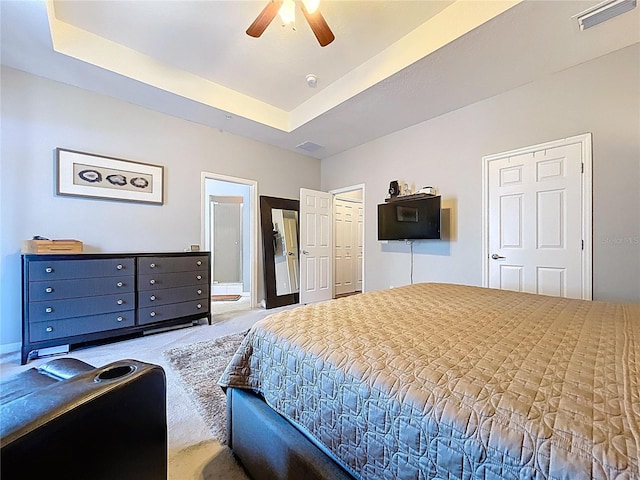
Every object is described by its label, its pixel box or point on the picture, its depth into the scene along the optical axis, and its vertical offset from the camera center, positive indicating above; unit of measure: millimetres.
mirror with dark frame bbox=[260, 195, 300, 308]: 4625 -197
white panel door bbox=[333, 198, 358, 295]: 6047 -194
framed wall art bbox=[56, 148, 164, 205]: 2953 +705
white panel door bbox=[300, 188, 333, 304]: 4805 -138
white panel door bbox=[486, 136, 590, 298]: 2725 +184
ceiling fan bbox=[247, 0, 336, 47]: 1967 +1657
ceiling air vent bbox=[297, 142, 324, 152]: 4742 +1626
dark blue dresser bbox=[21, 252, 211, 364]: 2422 -582
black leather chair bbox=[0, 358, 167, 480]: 574 -461
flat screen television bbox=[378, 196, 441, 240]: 3602 +273
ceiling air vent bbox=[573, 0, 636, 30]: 2000 +1705
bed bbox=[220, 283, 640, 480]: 531 -377
